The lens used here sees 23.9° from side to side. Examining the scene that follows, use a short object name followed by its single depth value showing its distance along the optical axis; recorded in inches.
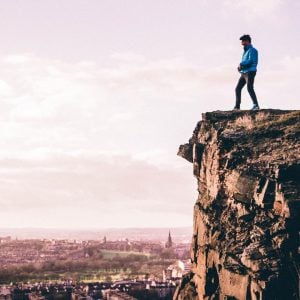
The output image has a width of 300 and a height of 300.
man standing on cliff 655.8
